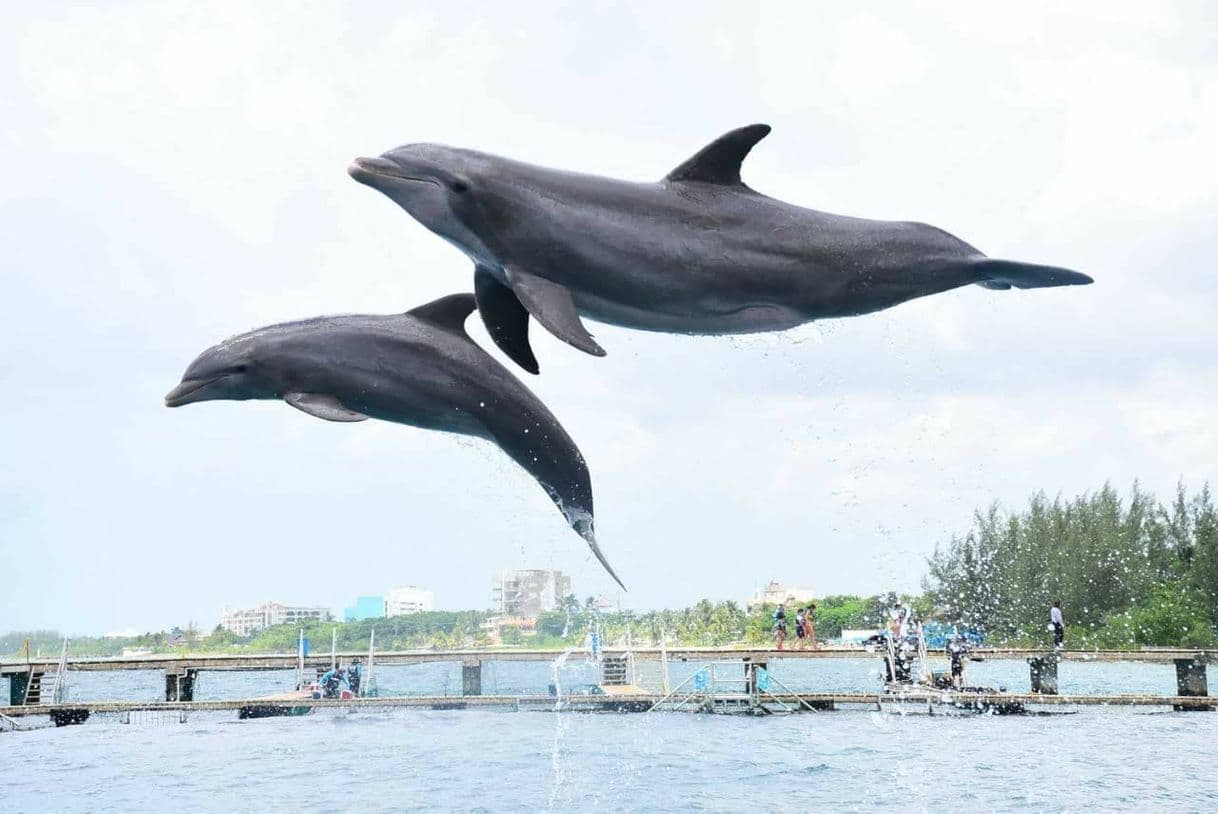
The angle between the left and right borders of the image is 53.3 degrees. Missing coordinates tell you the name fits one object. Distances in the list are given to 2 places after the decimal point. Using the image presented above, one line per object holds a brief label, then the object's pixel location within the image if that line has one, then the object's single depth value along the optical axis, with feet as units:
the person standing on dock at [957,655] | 100.42
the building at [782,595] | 165.93
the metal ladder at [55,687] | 115.75
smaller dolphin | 22.39
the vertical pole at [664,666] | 106.63
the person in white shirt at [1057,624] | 103.91
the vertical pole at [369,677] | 118.36
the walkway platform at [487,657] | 108.17
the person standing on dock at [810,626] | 116.26
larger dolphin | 17.78
